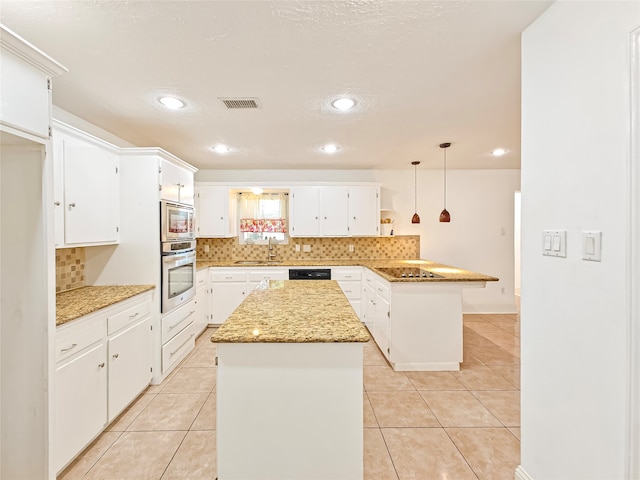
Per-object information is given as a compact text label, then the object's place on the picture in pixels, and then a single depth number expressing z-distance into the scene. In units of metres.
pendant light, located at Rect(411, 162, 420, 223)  4.95
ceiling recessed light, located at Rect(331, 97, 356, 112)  2.31
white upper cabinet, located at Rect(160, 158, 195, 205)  2.76
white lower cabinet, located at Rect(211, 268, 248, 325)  4.23
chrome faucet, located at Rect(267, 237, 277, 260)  4.85
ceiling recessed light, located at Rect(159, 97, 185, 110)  2.28
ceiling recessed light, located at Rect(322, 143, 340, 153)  3.55
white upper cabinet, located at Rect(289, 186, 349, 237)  4.56
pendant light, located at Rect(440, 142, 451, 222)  3.54
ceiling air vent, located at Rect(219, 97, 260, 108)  2.29
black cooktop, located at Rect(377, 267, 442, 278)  3.24
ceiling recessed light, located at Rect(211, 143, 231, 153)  3.55
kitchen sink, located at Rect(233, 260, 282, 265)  4.50
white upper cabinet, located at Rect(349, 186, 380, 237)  4.57
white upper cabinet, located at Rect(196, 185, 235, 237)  4.50
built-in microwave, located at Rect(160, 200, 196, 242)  2.72
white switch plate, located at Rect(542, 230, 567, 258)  1.30
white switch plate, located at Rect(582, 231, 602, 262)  1.14
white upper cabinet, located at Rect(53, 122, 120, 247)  2.03
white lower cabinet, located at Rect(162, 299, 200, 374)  2.80
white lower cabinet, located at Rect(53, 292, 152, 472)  1.68
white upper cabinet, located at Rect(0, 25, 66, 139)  1.19
